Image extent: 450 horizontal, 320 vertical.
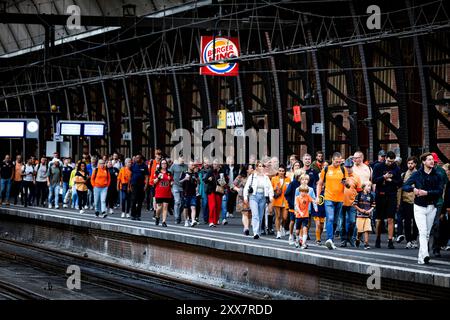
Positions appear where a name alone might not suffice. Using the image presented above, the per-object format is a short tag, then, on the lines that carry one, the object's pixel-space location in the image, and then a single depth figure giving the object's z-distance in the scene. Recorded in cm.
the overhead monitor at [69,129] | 4512
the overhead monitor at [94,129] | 4559
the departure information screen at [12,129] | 4666
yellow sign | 4513
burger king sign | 3797
